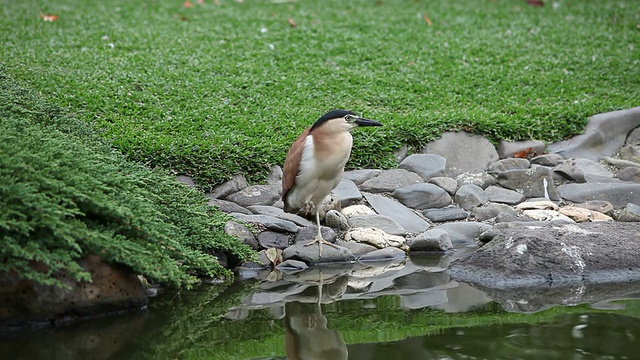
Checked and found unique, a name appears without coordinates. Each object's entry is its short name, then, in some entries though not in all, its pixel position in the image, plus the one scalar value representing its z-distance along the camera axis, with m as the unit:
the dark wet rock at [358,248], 14.31
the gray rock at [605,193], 15.91
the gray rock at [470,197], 15.98
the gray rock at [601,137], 18.11
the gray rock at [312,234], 14.47
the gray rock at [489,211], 15.62
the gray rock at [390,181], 16.30
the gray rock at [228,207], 14.83
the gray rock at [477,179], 16.73
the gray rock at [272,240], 14.10
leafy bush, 10.16
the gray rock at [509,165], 17.12
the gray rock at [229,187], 15.43
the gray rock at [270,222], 14.38
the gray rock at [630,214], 15.04
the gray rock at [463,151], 17.44
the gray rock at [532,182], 16.37
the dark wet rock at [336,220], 15.09
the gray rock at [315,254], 13.83
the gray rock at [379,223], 14.99
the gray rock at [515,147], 17.84
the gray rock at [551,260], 12.59
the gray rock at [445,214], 15.66
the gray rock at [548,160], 17.45
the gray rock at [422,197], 15.98
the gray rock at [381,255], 14.24
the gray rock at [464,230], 14.89
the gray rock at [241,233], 13.59
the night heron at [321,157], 13.77
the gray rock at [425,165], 16.84
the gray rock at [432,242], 14.45
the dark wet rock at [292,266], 13.72
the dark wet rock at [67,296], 10.57
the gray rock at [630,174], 16.83
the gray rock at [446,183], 16.39
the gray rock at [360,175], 16.61
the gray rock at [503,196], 16.12
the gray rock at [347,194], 15.75
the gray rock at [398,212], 15.32
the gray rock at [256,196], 15.33
